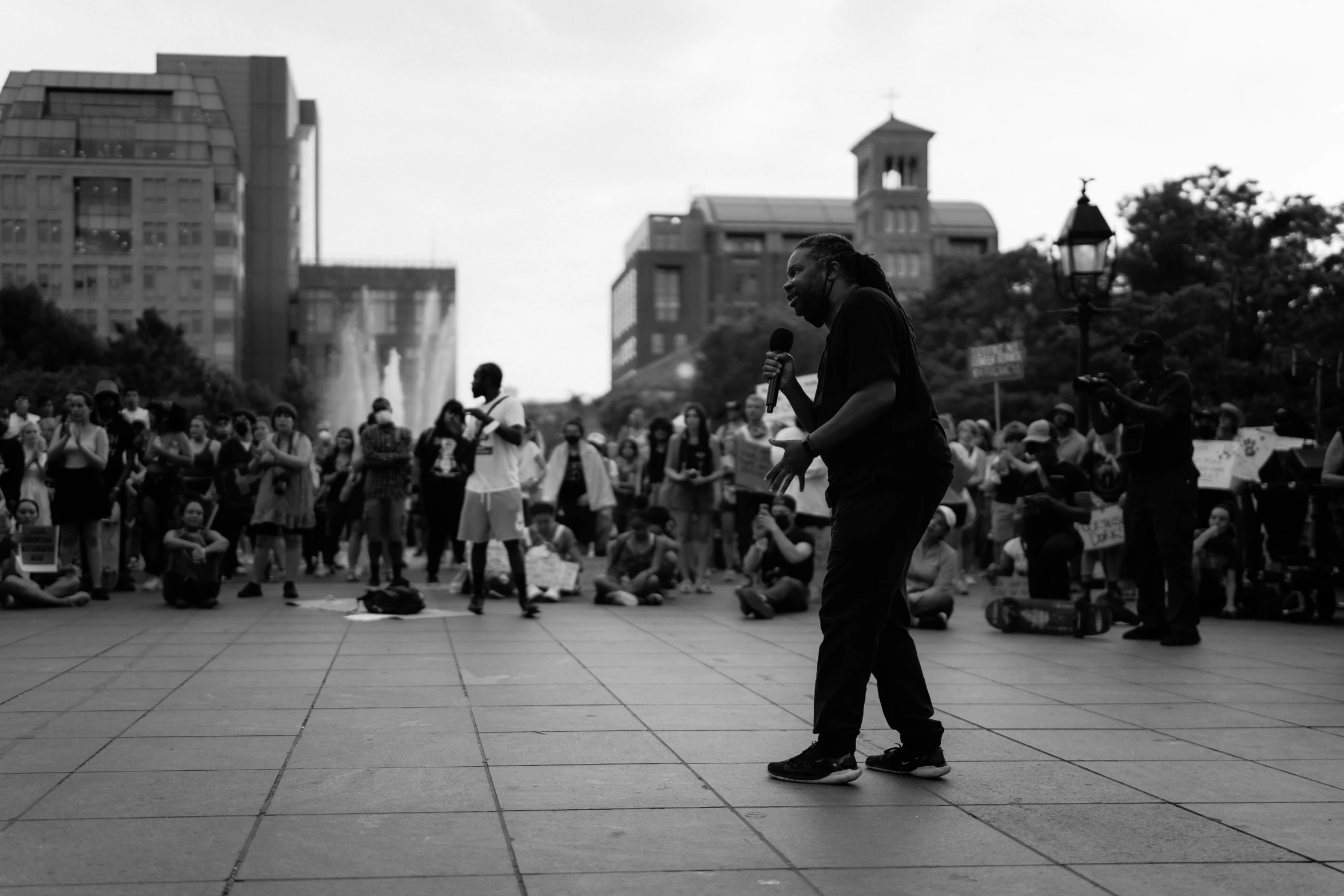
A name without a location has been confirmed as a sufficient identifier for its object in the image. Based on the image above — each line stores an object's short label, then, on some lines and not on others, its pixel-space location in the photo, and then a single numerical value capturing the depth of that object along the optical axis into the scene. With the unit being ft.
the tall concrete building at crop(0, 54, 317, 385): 363.15
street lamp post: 45.98
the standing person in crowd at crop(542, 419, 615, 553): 56.18
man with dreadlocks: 17.35
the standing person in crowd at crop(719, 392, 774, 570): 53.01
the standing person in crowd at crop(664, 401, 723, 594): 52.34
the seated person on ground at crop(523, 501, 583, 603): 50.19
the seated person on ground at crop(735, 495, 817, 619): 41.98
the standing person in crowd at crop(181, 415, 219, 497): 51.60
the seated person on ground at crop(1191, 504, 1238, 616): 43.06
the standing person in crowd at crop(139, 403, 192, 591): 49.52
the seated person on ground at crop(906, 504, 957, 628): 38.34
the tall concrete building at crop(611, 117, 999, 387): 591.78
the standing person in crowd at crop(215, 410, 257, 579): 49.14
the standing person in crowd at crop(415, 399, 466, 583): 53.52
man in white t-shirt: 39.73
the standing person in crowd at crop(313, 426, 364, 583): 56.90
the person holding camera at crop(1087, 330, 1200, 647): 33.58
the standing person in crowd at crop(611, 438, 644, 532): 67.41
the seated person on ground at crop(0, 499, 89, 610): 41.91
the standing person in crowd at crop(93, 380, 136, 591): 48.44
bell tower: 467.11
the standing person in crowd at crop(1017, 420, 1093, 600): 38.93
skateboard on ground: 36.06
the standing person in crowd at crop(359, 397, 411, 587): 49.14
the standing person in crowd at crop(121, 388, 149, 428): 58.13
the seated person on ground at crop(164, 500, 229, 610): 42.73
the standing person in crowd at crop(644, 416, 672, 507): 55.72
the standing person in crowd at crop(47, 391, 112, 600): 44.50
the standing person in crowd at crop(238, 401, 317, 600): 47.01
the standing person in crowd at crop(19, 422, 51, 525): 47.37
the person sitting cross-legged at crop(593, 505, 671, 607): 47.83
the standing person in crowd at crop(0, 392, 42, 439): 56.13
